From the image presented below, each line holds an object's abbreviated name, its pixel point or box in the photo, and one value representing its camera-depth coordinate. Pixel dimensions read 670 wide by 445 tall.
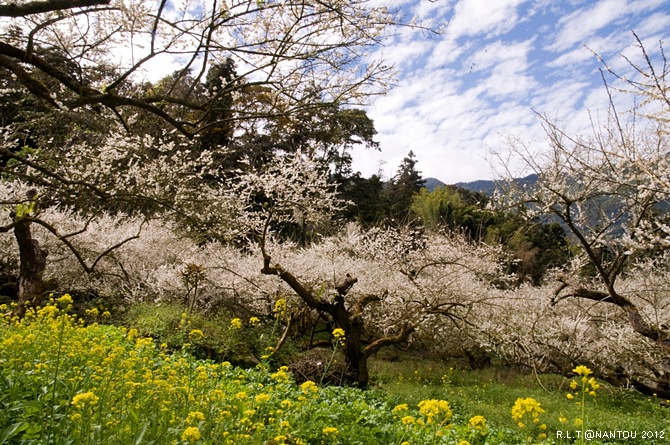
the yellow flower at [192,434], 1.66
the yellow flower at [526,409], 2.33
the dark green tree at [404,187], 26.96
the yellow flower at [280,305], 4.75
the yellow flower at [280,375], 3.02
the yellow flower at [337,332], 4.08
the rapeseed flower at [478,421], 2.36
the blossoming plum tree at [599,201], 5.38
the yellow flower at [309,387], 2.72
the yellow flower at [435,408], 2.23
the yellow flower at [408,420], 2.23
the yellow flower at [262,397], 2.46
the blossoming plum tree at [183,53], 3.07
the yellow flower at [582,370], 2.27
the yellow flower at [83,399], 1.75
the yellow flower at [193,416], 2.04
